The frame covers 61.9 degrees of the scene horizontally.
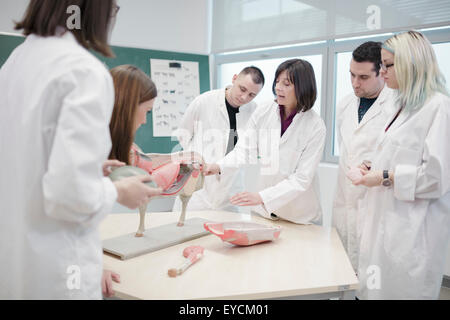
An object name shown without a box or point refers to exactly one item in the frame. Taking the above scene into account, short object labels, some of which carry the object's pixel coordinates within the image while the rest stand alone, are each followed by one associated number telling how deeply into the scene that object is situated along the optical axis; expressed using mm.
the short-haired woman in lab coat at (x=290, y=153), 1905
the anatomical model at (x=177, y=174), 1520
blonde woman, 1551
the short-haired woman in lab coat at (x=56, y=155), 817
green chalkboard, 3344
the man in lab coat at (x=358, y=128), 2010
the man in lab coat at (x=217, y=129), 2723
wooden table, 1167
